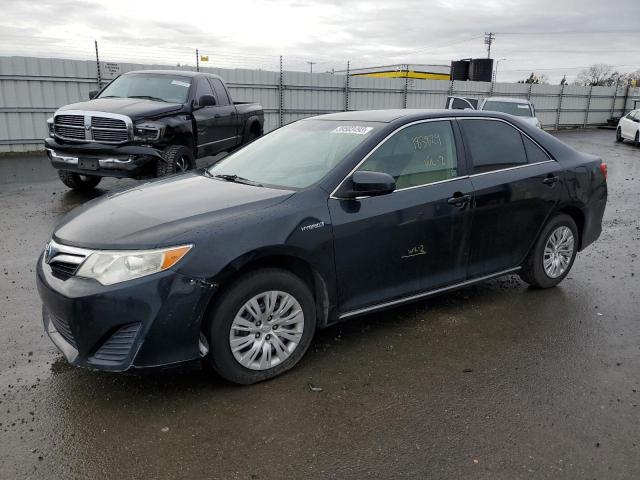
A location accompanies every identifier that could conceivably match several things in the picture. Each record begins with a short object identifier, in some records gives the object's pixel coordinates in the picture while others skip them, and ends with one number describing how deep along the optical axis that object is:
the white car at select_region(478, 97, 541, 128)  17.70
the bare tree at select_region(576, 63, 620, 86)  60.83
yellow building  30.29
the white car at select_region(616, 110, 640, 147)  21.12
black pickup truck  8.05
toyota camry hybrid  3.05
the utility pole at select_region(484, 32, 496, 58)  62.19
